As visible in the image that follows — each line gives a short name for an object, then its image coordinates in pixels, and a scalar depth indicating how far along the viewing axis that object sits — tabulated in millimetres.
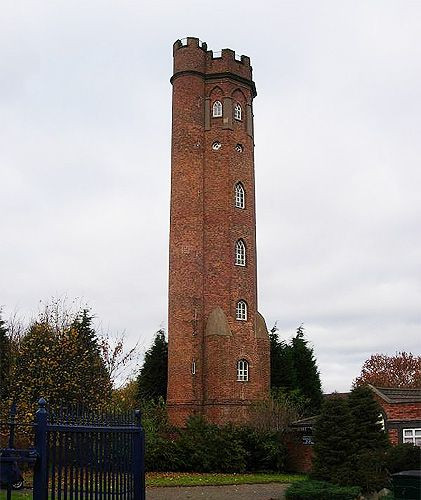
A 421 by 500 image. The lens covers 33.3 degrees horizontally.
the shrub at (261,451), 30250
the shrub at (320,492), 17469
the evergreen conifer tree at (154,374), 39906
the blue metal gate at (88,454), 8916
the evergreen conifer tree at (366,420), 21609
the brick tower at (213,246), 35438
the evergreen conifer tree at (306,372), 42406
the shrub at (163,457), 29594
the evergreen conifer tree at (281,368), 41062
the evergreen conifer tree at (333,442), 20344
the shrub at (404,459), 19645
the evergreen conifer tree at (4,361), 28609
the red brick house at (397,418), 27859
